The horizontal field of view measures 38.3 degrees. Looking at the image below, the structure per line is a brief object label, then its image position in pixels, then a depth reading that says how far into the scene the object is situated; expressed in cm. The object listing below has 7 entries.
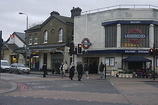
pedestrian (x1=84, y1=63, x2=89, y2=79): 2291
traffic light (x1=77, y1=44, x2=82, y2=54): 2366
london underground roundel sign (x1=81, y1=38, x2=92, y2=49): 2948
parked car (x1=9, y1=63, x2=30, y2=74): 2977
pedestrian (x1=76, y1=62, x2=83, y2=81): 2100
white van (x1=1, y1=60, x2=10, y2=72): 3338
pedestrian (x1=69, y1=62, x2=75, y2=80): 2157
